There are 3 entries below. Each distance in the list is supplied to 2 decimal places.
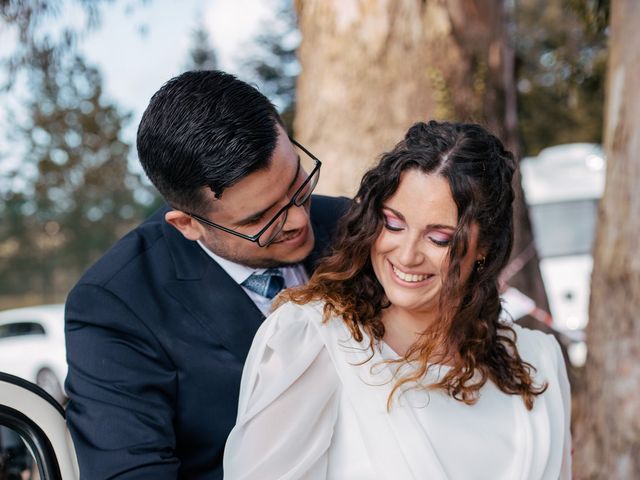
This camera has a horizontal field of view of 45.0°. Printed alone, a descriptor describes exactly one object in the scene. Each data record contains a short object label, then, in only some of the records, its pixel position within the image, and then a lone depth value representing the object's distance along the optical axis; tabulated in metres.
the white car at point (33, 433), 2.16
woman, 1.97
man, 2.16
